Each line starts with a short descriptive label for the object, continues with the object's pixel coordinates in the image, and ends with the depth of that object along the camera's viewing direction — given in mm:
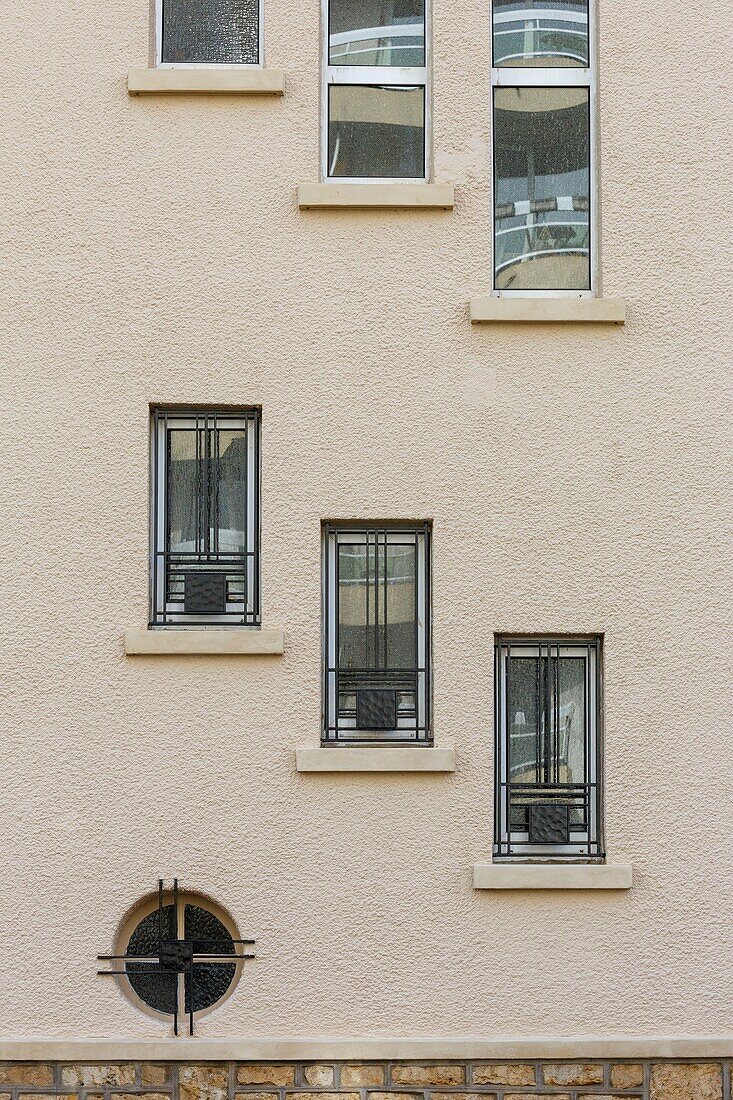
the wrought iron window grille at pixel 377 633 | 15227
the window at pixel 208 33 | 15891
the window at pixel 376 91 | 15828
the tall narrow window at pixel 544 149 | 15859
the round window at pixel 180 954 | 14984
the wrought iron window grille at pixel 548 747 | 15187
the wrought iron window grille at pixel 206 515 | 15352
